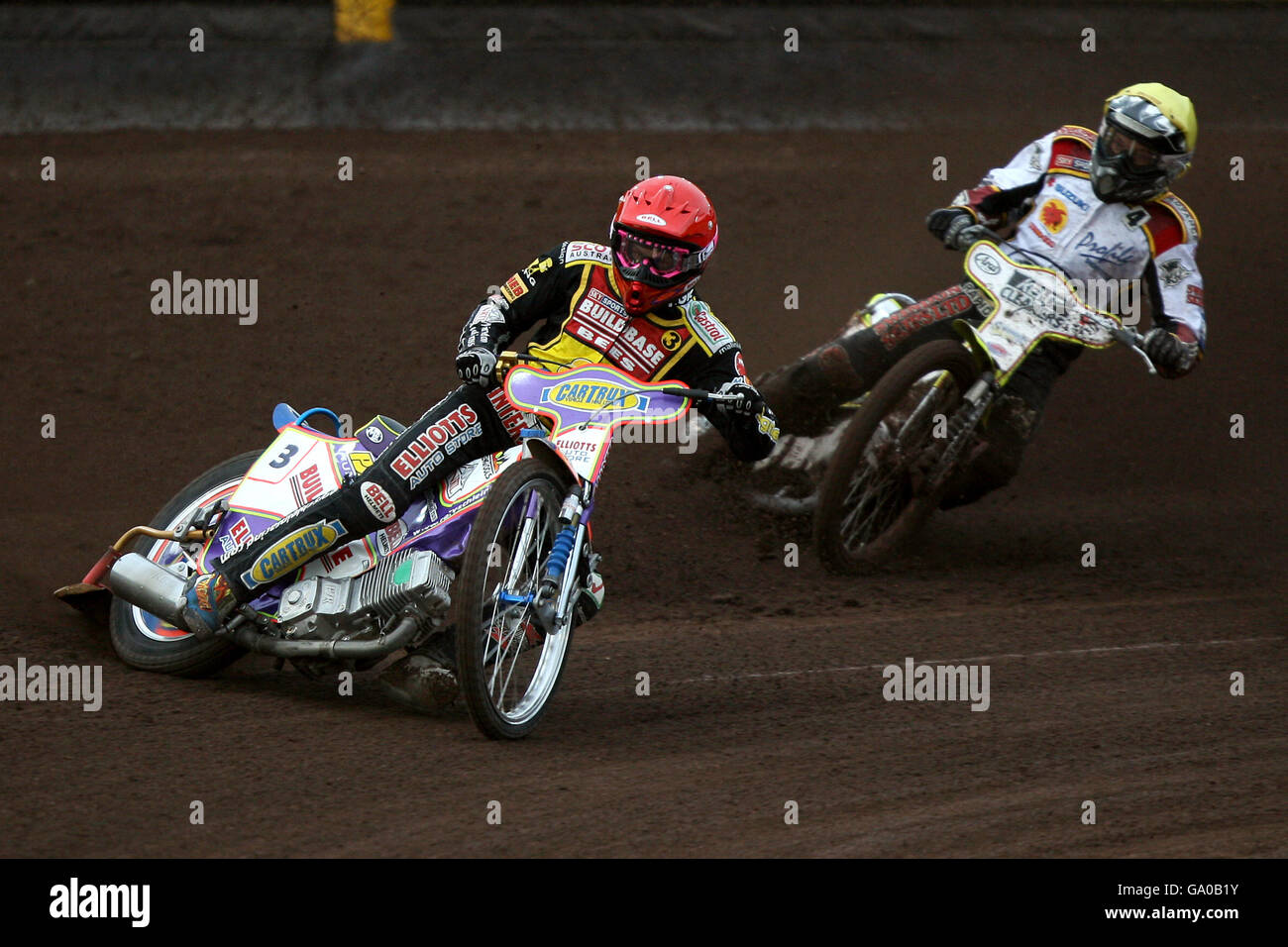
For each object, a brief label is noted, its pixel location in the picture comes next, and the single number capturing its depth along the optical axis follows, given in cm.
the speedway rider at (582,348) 1119
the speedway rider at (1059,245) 1544
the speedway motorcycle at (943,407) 1494
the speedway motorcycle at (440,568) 1048
